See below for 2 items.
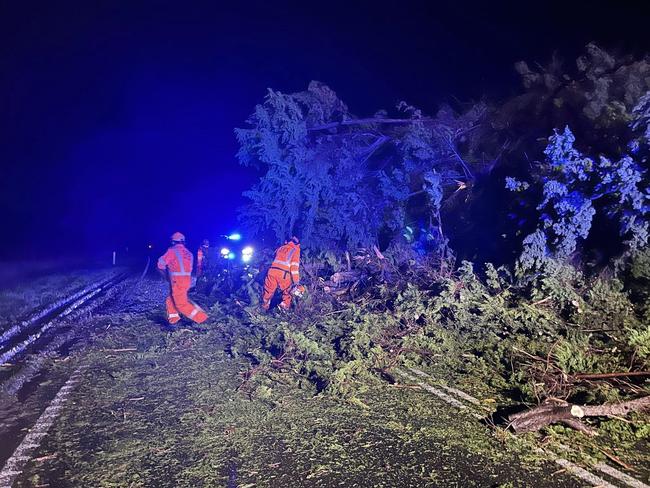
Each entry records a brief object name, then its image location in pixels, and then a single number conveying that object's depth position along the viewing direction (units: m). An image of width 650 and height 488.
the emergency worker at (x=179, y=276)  8.10
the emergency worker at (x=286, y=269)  8.74
